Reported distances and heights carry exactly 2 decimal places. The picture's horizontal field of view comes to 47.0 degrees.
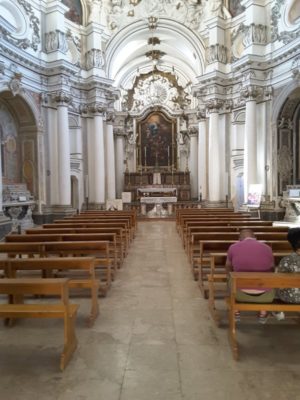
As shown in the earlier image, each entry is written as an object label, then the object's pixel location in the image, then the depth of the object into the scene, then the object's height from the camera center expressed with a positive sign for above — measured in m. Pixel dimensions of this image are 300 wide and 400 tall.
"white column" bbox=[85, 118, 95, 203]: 20.22 +1.90
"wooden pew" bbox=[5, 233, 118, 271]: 6.73 -0.81
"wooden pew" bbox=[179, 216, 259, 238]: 8.99 -0.73
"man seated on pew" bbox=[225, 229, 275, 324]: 4.09 -0.77
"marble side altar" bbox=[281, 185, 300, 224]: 15.15 -0.46
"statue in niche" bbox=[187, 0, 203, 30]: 20.50 +10.86
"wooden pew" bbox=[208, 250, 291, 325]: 4.49 -1.24
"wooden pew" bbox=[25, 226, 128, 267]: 7.72 -0.80
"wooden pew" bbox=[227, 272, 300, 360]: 3.44 -0.92
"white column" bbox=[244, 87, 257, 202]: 17.02 +2.51
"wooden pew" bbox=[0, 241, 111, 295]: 5.62 -0.84
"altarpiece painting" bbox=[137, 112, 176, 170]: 27.11 +4.28
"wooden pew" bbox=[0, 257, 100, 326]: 4.35 -0.90
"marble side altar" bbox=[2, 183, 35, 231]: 14.50 -0.32
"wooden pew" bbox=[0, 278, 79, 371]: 3.34 -1.09
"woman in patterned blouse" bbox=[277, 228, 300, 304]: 3.68 -0.79
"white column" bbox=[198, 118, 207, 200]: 21.73 +2.41
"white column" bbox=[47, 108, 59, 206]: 17.19 +1.93
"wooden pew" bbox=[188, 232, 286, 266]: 6.57 -0.82
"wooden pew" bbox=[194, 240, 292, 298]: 5.60 -0.90
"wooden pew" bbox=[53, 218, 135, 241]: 9.16 -0.74
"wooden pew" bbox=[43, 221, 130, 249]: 8.89 -0.75
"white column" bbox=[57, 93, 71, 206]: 17.16 +2.30
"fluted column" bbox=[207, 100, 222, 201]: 19.83 +2.45
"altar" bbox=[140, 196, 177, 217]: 20.17 -0.54
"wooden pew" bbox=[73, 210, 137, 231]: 11.72 -0.69
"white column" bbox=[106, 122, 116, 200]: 21.36 +2.00
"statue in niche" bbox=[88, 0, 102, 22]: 19.42 +10.54
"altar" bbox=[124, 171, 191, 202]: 23.94 +0.87
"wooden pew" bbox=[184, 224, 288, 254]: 7.54 -0.78
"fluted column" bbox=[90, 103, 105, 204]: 19.95 +2.45
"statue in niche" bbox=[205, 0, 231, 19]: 19.31 +10.40
